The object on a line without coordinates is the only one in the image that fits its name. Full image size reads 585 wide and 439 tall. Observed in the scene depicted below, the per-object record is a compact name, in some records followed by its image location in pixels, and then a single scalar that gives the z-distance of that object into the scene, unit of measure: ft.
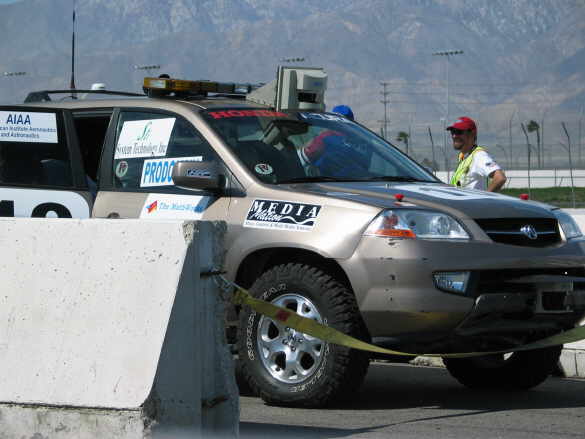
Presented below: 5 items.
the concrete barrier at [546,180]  377.32
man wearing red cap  52.74
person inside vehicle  40.38
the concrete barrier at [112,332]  27.52
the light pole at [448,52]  416.66
